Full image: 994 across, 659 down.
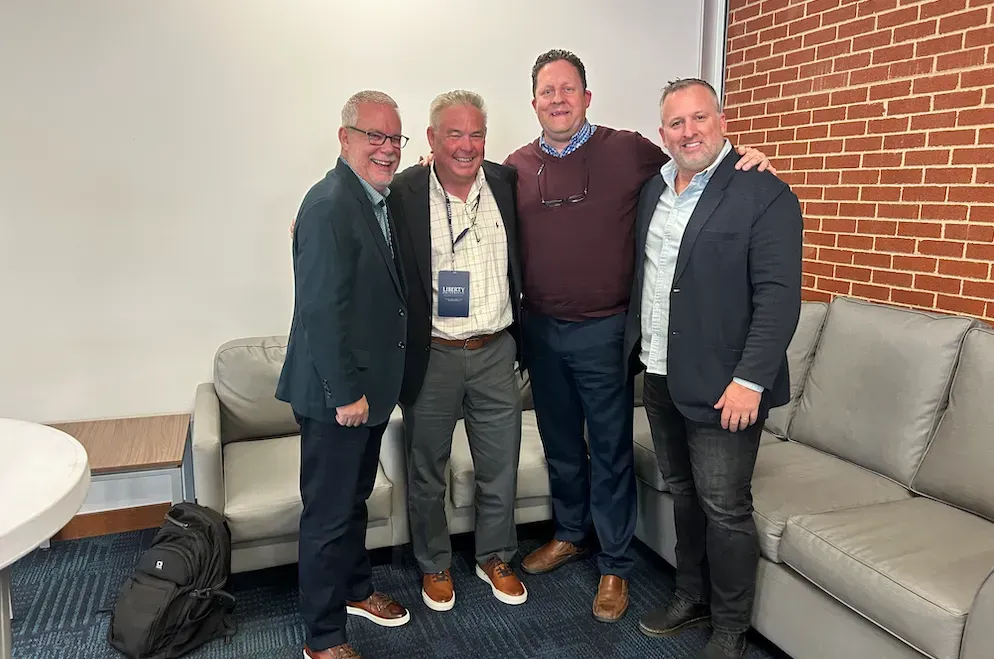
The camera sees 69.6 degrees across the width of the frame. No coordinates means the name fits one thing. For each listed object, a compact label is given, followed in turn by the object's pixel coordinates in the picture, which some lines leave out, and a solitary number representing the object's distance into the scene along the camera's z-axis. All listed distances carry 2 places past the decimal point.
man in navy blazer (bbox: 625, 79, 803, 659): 1.90
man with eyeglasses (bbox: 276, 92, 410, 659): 1.86
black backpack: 2.20
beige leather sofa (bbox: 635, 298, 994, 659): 1.79
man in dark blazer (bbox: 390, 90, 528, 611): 2.21
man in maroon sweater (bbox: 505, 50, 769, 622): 2.29
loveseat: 2.45
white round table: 0.94
